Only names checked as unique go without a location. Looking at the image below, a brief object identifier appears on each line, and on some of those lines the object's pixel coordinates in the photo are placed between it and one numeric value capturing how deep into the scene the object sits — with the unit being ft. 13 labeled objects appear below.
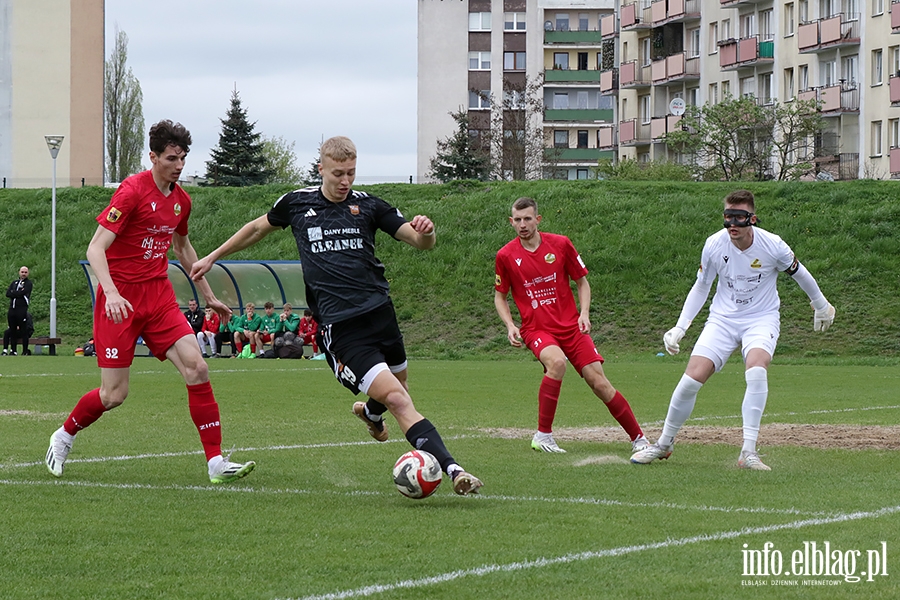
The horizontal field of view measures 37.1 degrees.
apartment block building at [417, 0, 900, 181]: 187.52
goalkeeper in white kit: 31.78
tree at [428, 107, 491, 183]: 187.01
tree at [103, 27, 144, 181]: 280.92
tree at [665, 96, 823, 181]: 165.37
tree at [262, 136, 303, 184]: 311.06
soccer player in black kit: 26.08
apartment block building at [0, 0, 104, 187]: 230.68
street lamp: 118.52
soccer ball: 24.57
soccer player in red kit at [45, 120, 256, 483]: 28.63
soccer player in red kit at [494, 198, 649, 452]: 36.06
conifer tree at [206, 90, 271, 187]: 195.31
